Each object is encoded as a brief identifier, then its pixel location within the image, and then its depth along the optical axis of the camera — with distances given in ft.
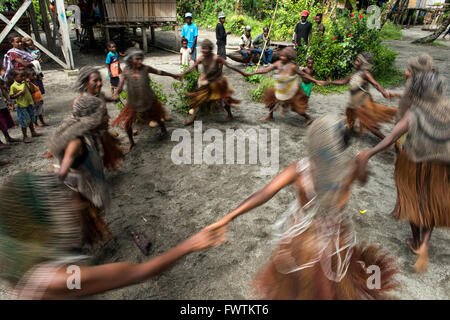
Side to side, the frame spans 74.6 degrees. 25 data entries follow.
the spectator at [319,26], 28.93
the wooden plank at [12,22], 25.45
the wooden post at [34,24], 32.78
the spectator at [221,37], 30.16
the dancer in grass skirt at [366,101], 15.51
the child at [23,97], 15.23
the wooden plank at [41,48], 25.26
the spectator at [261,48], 33.68
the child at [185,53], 29.27
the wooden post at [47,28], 32.38
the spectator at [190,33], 29.35
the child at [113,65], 20.66
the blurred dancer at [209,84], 17.74
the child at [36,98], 16.08
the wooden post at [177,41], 41.56
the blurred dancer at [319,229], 5.47
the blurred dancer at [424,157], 7.77
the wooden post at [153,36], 45.67
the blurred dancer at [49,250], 4.17
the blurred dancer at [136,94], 15.07
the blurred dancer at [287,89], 17.48
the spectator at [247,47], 34.24
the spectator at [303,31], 28.02
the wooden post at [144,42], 39.63
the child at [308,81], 19.22
